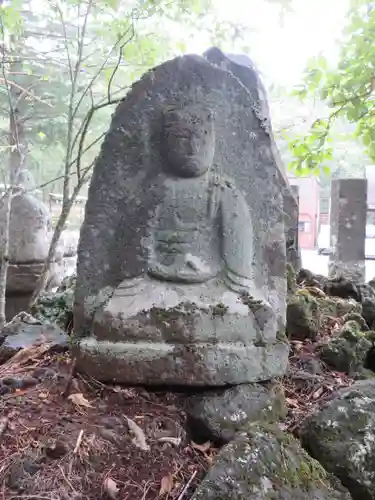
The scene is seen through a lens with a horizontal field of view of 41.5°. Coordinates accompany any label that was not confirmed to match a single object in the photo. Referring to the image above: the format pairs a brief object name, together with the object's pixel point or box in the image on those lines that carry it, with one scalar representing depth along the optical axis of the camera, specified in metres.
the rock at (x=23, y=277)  5.01
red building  10.66
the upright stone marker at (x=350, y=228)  6.08
